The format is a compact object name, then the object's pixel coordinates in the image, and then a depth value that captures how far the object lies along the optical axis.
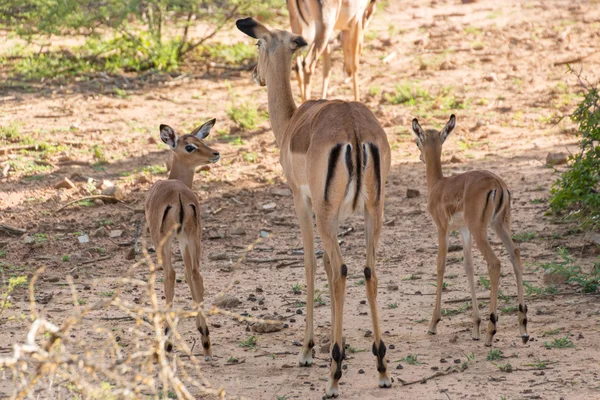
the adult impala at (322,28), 23.42
